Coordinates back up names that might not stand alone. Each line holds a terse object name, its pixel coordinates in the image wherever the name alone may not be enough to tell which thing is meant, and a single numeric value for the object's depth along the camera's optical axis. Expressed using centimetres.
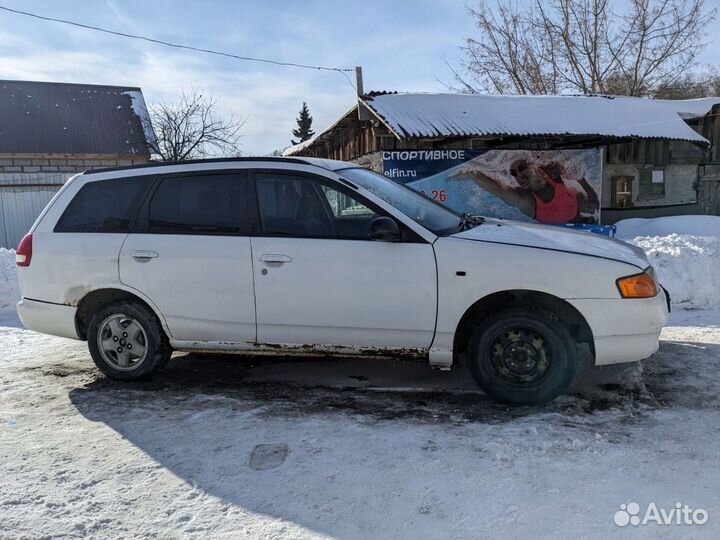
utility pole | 1261
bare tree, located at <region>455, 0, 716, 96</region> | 2542
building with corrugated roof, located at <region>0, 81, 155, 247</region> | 1925
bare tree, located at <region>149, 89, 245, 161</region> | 2333
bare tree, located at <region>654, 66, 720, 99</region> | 2625
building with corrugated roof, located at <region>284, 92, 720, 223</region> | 1252
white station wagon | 386
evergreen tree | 5747
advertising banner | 1266
